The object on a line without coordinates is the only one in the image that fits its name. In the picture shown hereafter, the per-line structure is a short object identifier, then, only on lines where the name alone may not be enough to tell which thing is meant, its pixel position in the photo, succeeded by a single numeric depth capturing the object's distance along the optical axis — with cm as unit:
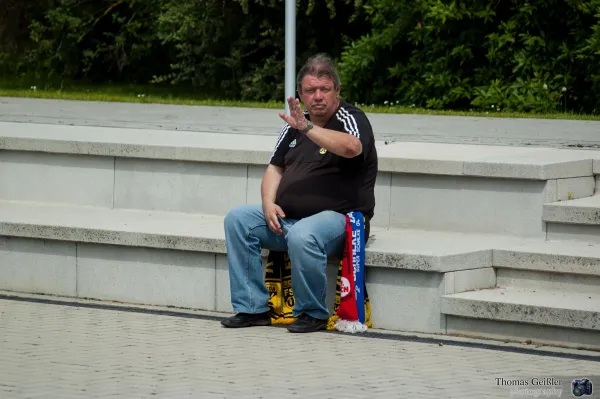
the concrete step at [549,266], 1305
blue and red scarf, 1316
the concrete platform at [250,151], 1430
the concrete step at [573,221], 1387
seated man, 1320
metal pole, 1659
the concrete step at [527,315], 1239
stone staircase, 1309
